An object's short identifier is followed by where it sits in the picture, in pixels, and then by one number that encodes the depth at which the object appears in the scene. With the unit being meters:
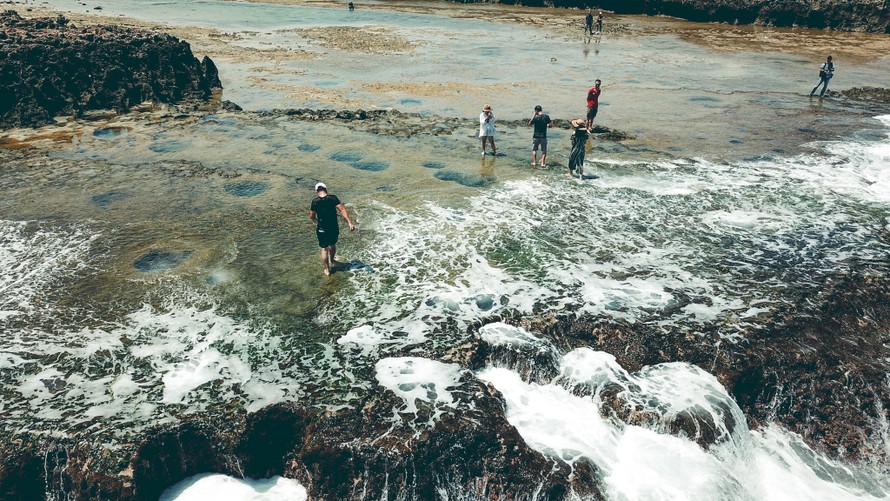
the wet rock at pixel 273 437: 7.39
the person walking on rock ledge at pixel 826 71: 21.61
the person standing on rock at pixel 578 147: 13.98
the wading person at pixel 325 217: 9.92
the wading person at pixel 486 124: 15.22
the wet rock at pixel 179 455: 7.01
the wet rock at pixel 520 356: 8.55
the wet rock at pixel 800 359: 7.93
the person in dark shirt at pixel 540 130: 14.58
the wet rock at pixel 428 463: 6.95
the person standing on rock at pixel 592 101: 18.02
